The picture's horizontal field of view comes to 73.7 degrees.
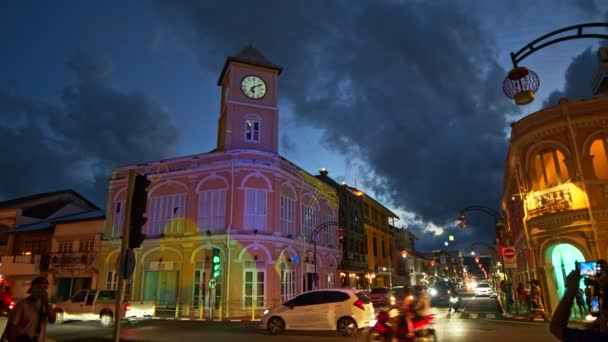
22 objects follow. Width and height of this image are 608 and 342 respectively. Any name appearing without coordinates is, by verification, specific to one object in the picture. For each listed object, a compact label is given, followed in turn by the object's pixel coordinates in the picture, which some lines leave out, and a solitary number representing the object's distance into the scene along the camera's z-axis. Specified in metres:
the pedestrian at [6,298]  14.98
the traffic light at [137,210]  8.27
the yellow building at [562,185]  17.34
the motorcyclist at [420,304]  9.58
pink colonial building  26.28
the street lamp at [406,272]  69.55
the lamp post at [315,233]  32.74
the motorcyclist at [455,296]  26.45
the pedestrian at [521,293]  21.78
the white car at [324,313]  14.77
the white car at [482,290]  46.84
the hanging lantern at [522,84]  7.58
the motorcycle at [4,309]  14.66
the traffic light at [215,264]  18.18
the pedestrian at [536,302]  18.83
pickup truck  18.09
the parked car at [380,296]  24.76
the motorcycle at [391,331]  9.49
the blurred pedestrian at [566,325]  3.18
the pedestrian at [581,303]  15.62
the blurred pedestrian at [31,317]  6.16
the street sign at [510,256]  21.56
